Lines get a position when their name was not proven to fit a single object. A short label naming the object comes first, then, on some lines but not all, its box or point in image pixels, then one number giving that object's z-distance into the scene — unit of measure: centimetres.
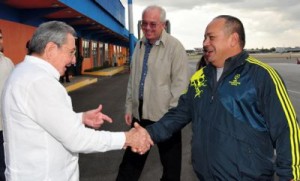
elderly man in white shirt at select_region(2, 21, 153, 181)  153
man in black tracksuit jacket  164
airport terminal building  1032
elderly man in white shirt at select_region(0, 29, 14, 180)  281
